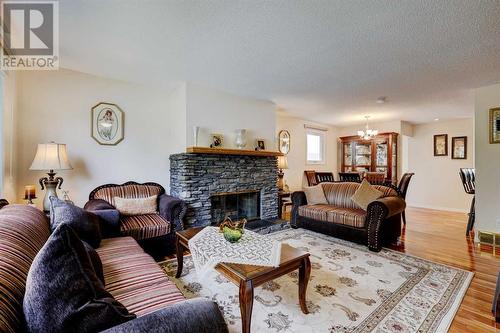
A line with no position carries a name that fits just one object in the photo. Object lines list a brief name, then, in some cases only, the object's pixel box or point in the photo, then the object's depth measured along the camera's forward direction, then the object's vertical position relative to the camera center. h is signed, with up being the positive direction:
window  6.51 +0.56
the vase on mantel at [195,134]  3.67 +0.49
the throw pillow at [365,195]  3.59 -0.46
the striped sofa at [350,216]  3.13 -0.76
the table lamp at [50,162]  2.65 +0.04
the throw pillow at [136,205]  3.16 -0.56
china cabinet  6.09 +0.31
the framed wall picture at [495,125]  3.53 +0.61
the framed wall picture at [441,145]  6.22 +0.56
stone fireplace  3.68 -0.36
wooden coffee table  1.51 -0.78
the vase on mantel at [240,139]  4.11 +0.47
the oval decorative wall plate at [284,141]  5.74 +0.60
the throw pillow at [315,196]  4.24 -0.56
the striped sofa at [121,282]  0.79 -0.56
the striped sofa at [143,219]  2.56 -0.69
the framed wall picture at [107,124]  3.43 +0.63
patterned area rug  1.73 -1.16
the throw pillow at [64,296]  0.74 -0.43
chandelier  5.52 +0.76
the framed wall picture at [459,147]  5.92 +0.46
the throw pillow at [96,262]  1.38 -0.60
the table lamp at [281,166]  5.16 -0.02
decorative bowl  2.06 -0.62
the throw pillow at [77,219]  1.93 -0.46
